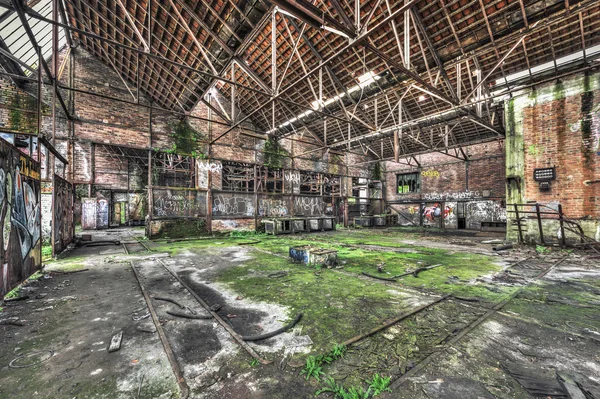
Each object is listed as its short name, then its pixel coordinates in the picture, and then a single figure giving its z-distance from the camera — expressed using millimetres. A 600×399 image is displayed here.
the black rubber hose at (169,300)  3372
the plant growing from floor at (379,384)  1786
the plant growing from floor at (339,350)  2211
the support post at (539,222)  7884
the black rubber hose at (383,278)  4539
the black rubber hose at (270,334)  2461
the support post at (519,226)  8428
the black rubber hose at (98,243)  8891
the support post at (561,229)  7605
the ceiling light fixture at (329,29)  4892
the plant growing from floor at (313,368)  1953
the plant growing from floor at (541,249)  7407
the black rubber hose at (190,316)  2990
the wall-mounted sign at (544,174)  8322
